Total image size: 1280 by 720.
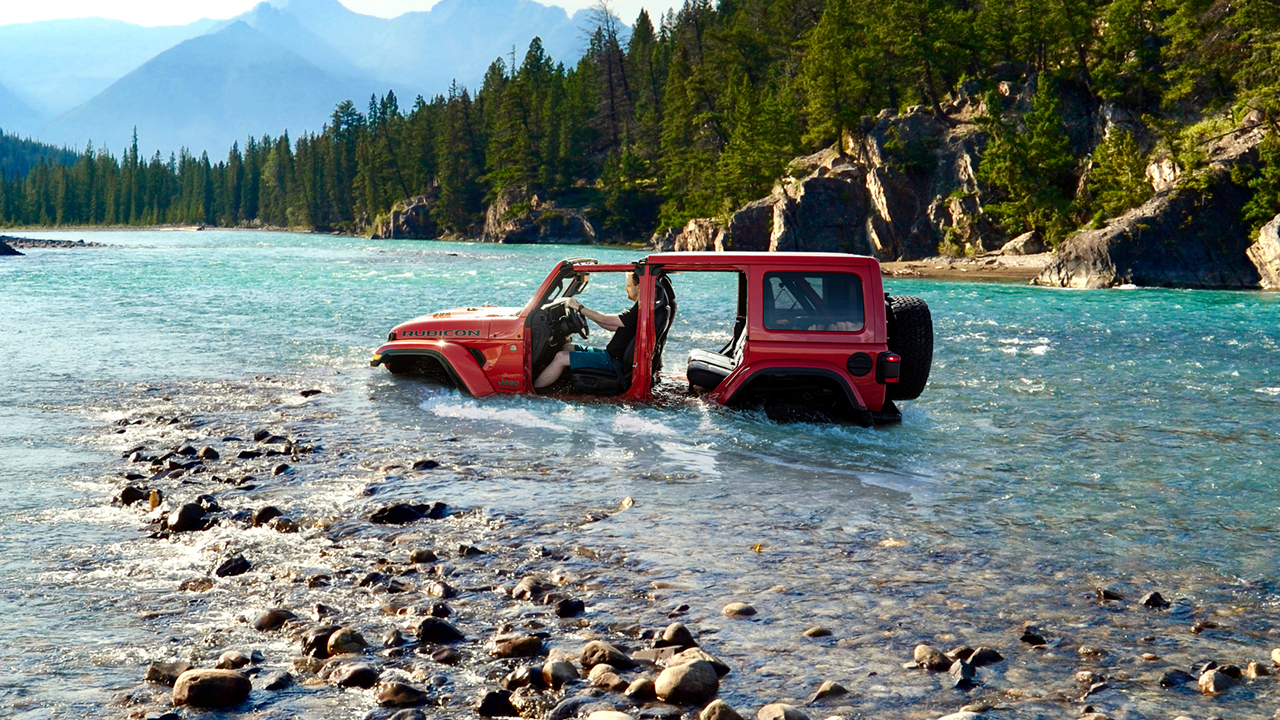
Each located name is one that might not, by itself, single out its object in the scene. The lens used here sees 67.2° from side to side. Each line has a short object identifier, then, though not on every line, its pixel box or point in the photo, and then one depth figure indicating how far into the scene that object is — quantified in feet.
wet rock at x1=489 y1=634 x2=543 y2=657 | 16.48
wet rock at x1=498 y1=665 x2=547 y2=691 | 15.29
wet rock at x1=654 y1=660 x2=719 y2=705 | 14.82
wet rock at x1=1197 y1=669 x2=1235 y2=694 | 15.20
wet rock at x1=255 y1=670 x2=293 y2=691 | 15.21
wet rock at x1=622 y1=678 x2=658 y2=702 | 14.98
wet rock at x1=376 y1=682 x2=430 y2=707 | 14.69
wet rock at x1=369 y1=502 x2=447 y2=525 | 24.50
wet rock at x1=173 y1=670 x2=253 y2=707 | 14.44
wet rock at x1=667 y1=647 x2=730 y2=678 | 15.65
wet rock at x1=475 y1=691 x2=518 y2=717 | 14.49
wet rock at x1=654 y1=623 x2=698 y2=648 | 16.84
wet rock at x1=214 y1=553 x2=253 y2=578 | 20.42
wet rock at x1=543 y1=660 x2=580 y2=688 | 15.31
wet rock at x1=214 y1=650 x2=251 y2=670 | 15.67
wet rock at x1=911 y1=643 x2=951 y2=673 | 15.97
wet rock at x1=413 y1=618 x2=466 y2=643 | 16.88
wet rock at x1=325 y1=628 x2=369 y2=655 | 16.37
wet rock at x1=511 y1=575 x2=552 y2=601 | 19.27
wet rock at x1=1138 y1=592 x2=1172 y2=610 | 18.97
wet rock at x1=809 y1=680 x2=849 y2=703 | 14.88
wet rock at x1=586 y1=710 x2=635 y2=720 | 13.89
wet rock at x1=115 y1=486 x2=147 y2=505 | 26.13
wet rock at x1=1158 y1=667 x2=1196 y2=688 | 15.49
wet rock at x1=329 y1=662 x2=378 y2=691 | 15.29
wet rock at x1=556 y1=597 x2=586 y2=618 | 18.31
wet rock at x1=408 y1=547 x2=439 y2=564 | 21.38
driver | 39.17
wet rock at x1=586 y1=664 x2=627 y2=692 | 15.26
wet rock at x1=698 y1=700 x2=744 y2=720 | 13.98
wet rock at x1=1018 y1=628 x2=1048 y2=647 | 16.97
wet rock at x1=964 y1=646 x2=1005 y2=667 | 16.11
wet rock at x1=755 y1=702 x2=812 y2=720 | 13.85
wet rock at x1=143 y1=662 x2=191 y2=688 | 15.33
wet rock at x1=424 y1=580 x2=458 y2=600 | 19.25
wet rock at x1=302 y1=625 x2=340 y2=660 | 16.44
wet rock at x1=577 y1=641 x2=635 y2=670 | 15.99
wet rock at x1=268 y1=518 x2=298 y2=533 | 23.66
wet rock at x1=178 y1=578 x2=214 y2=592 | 19.60
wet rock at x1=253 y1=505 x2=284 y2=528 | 24.22
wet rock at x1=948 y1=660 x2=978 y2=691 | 15.33
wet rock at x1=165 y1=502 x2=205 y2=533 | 23.70
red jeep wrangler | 35.32
